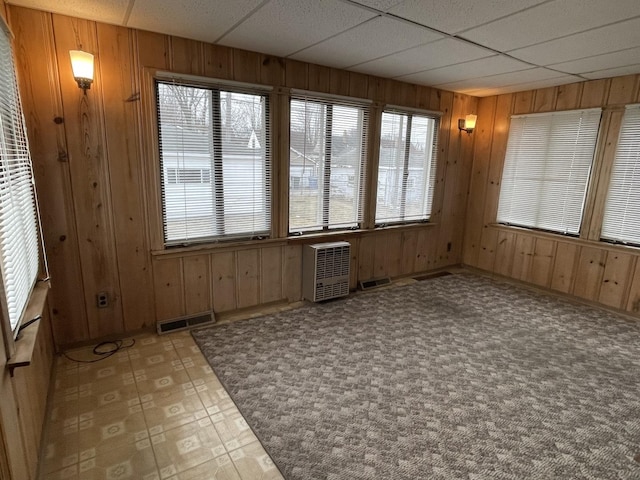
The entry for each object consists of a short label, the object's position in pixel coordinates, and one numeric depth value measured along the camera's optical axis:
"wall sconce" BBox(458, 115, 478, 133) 4.66
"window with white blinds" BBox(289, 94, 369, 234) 3.53
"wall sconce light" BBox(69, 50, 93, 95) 2.35
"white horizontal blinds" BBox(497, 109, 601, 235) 3.95
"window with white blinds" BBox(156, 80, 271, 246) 2.92
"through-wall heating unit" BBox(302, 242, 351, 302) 3.71
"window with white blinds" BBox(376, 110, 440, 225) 4.18
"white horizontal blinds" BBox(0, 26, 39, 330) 1.53
